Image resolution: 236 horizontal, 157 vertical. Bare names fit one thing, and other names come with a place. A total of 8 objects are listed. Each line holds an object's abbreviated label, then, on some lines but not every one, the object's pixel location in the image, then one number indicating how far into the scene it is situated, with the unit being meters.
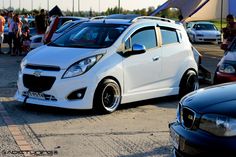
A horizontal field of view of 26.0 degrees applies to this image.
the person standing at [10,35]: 22.42
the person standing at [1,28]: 22.61
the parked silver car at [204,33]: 33.91
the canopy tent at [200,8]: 27.03
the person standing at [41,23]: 22.14
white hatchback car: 8.46
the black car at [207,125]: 4.18
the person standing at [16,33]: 22.27
